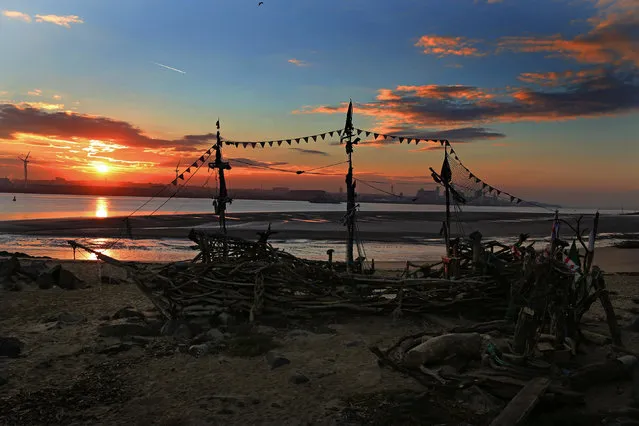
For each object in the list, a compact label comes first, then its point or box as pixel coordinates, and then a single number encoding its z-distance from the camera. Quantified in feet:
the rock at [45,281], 50.01
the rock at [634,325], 32.65
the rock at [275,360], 25.29
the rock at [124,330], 31.12
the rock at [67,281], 51.21
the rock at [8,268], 50.27
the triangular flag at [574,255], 24.82
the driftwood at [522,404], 16.97
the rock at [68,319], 35.05
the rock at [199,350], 27.20
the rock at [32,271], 52.90
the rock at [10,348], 26.50
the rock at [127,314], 36.52
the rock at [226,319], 33.51
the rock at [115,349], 27.60
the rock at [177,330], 30.86
